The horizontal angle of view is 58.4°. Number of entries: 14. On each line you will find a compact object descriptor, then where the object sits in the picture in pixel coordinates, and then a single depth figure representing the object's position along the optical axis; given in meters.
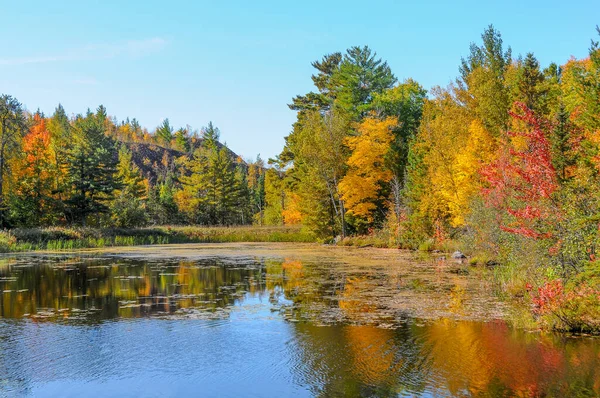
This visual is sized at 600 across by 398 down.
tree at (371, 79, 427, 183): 51.16
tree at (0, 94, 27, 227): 47.56
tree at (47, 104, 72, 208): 52.51
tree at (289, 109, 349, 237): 49.59
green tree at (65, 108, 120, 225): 53.03
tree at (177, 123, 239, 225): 76.94
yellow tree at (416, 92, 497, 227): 32.91
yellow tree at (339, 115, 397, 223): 47.69
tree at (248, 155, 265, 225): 95.56
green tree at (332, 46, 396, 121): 60.91
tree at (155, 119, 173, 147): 167.52
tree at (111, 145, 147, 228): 57.06
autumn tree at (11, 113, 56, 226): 48.31
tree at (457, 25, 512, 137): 36.56
